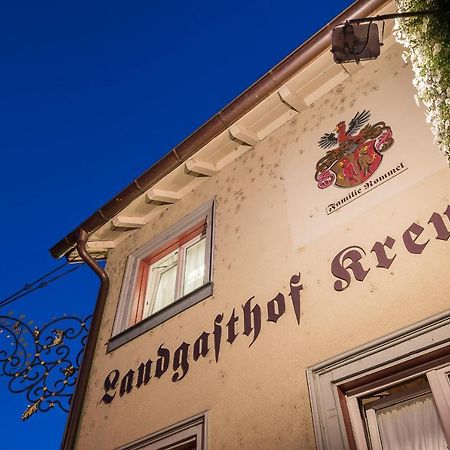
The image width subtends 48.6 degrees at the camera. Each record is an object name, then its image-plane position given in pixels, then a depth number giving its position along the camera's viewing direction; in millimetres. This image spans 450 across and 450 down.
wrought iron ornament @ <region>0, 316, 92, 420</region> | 6383
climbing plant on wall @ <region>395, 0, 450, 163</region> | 3354
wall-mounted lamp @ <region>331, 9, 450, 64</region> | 4066
